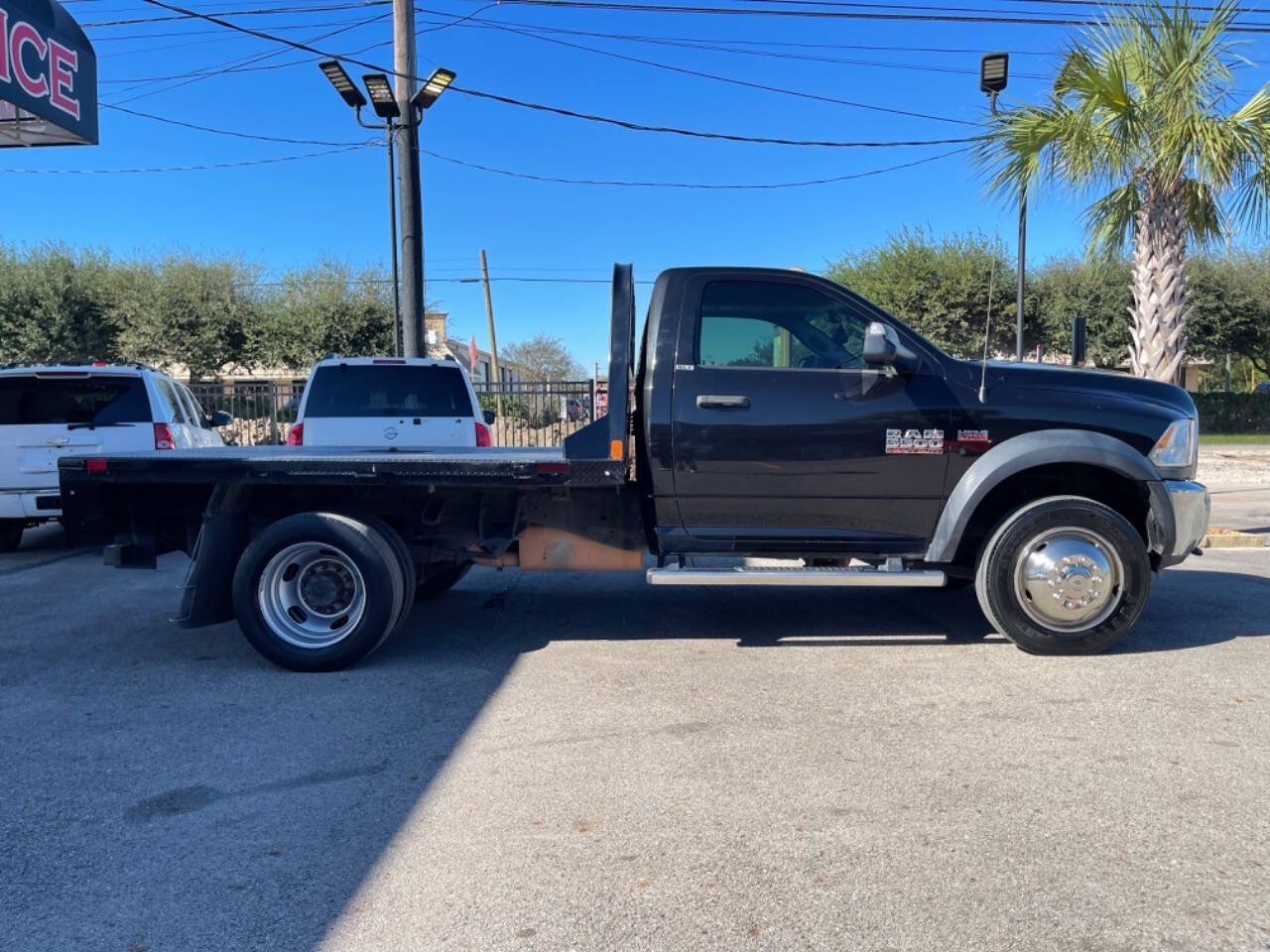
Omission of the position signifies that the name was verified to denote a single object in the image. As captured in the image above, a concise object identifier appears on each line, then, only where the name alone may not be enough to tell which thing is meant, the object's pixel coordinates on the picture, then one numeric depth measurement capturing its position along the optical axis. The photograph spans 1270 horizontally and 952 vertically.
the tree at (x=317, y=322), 27.77
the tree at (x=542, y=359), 64.75
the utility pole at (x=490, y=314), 40.66
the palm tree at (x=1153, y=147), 9.56
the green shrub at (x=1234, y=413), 28.50
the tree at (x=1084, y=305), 28.55
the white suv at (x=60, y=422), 8.90
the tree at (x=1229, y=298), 29.11
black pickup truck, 5.24
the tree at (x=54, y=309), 26.05
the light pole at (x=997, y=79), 11.26
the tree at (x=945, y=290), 26.91
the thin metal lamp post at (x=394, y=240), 15.84
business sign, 10.75
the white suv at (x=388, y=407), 8.43
